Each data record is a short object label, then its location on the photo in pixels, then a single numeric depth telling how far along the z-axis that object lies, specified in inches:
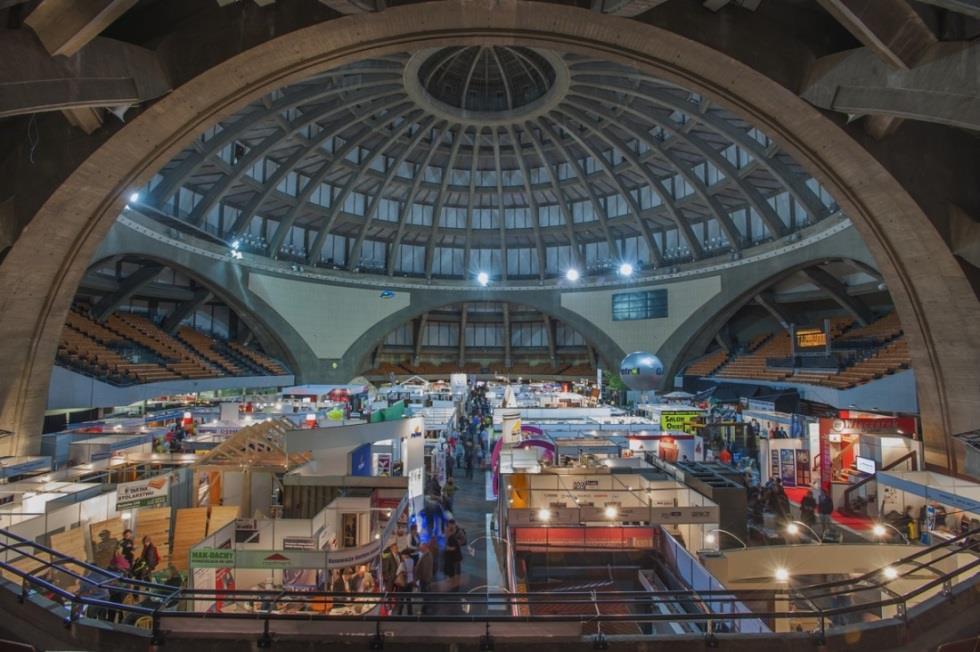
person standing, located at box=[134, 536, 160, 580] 394.0
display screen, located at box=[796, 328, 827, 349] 1255.0
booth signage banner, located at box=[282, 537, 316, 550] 367.6
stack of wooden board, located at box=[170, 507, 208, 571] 461.1
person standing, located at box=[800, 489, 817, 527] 610.0
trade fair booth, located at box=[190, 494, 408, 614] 327.0
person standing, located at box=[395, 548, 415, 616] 387.9
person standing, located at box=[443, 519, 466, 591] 450.3
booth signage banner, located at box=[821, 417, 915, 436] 715.4
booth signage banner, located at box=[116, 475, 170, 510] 443.2
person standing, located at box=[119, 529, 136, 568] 406.0
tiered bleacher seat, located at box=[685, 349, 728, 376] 1502.2
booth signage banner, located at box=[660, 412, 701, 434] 853.8
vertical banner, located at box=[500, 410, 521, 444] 769.6
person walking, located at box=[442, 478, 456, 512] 623.7
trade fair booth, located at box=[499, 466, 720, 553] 421.0
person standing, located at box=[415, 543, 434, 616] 393.4
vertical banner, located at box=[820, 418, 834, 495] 727.1
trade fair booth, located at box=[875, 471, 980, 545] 434.9
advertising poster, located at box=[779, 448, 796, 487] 754.2
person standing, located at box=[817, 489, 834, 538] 590.6
